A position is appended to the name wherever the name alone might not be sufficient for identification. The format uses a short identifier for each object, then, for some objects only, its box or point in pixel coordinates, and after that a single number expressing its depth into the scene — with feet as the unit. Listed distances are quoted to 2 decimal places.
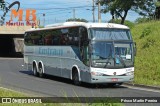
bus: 67.82
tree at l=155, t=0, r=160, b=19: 152.26
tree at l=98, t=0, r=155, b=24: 175.32
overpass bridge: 227.79
